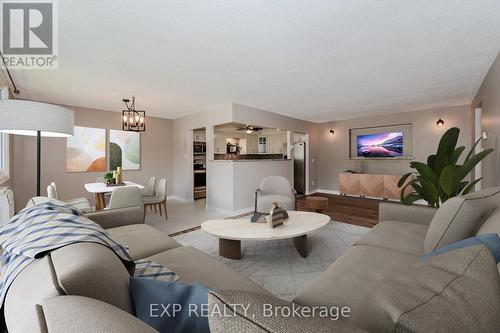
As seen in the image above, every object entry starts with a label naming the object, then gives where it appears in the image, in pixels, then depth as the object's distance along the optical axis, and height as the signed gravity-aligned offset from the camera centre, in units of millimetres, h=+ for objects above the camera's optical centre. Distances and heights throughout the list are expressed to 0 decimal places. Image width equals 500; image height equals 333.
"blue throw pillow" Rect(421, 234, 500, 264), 816 -313
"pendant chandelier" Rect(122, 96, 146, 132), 3807 +849
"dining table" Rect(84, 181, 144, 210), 3271 -353
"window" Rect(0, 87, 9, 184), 3556 +239
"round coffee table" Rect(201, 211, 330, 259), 2066 -651
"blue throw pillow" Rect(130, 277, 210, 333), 646 -437
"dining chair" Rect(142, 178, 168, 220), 3906 -587
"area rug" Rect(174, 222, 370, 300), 1990 -1042
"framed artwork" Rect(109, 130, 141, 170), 5242 +429
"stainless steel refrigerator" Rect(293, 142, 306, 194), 6848 -25
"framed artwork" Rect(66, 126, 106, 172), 4738 +377
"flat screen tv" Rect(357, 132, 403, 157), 5719 +592
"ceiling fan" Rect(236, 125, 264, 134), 6460 +1170
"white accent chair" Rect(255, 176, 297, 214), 3617 -518
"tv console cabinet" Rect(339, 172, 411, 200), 5413 -519
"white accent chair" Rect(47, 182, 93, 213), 2773 -553
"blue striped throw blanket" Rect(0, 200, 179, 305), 755 -282
